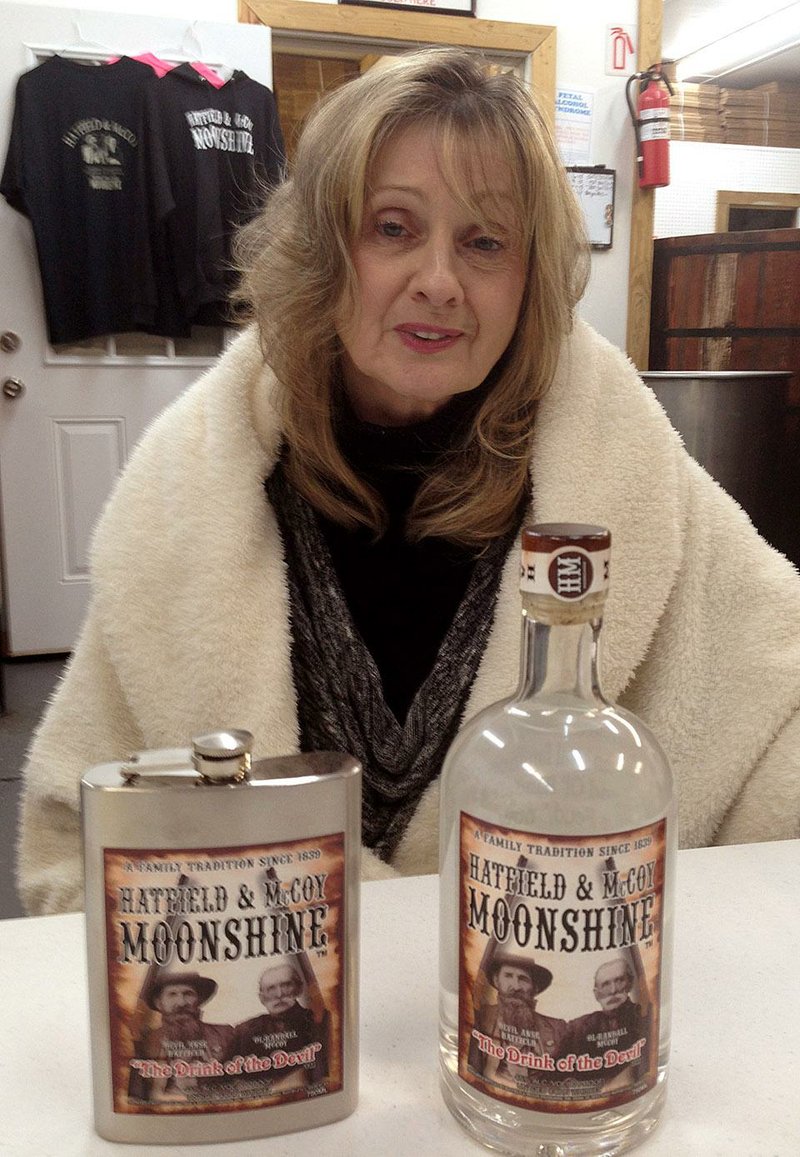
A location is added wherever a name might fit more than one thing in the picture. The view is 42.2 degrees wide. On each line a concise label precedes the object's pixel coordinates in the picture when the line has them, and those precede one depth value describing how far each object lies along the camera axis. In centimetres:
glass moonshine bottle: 38
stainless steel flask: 39
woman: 89
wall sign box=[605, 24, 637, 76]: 338
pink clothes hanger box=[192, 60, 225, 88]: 301
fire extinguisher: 334
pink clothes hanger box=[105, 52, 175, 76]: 299
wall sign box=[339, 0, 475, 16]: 318
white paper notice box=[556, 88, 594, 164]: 335
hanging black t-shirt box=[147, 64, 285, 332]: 300
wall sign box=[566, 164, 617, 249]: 339
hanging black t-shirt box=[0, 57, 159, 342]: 290
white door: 297
